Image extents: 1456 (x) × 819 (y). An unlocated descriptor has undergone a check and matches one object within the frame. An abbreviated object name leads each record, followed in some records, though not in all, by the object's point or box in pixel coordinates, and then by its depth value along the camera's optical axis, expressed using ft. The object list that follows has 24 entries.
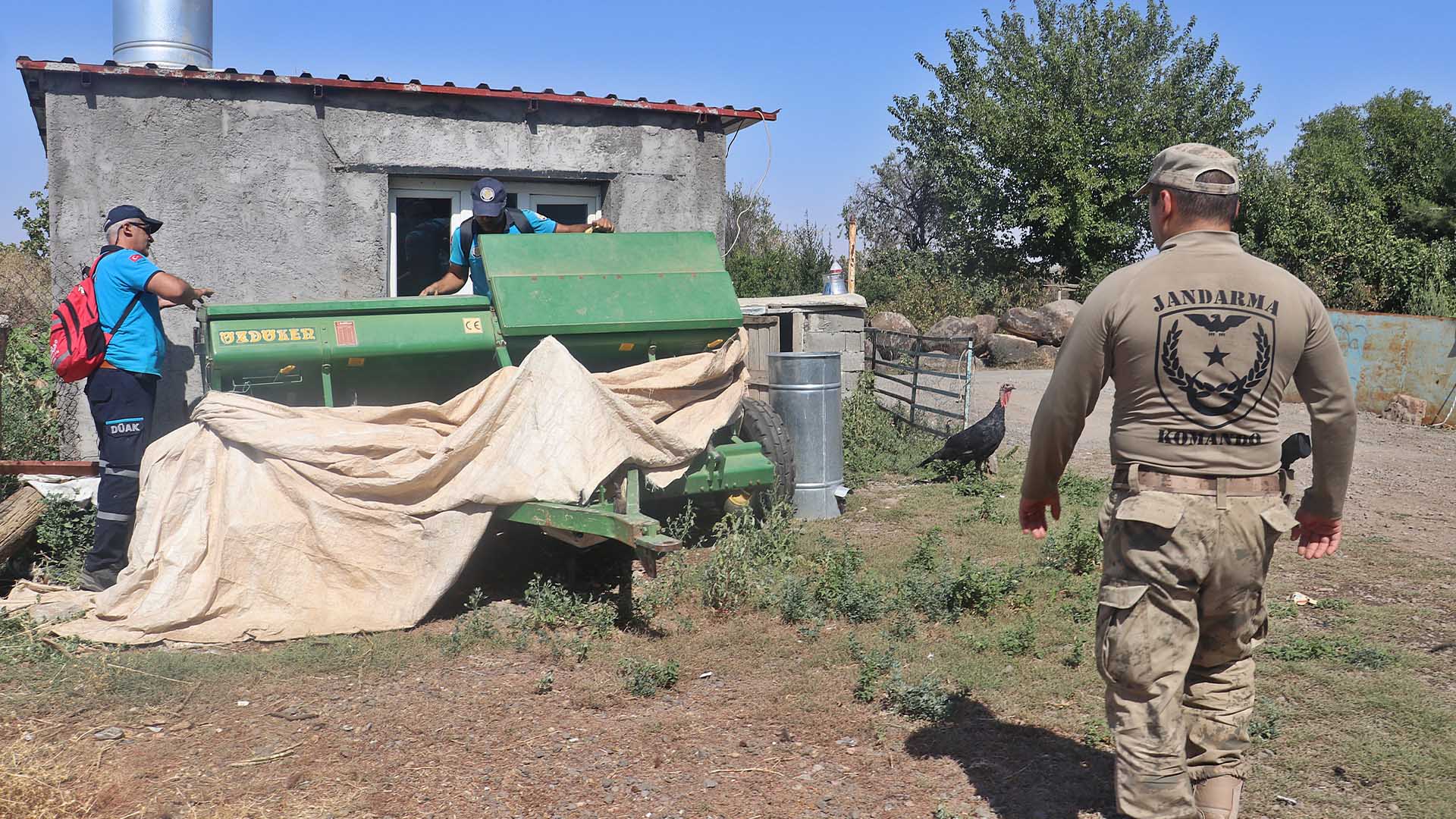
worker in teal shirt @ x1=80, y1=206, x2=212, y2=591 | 19.63
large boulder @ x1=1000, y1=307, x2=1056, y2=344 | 83.61
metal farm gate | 36.99
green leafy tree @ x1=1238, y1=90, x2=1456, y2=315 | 82.07
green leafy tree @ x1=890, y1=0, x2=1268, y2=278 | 101.76
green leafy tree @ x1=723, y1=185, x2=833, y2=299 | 66.49
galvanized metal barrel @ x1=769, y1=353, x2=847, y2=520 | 26.22
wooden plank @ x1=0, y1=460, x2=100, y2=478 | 21.35
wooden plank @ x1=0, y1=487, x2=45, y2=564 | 20.01
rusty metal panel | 46.09
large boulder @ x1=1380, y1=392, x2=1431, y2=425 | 46.09
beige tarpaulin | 17.84
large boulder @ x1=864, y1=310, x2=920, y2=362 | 82.53
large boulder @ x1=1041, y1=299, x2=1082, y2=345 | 82.53
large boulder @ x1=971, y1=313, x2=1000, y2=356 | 84.33
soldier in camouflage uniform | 9.71
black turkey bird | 30.19
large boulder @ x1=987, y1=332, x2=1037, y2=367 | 81.00
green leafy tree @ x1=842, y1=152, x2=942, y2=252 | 139.74
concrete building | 25.20
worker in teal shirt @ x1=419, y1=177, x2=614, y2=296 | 23.09
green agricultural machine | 19.80
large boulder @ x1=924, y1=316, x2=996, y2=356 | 84.17
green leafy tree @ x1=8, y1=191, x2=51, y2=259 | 69.92
